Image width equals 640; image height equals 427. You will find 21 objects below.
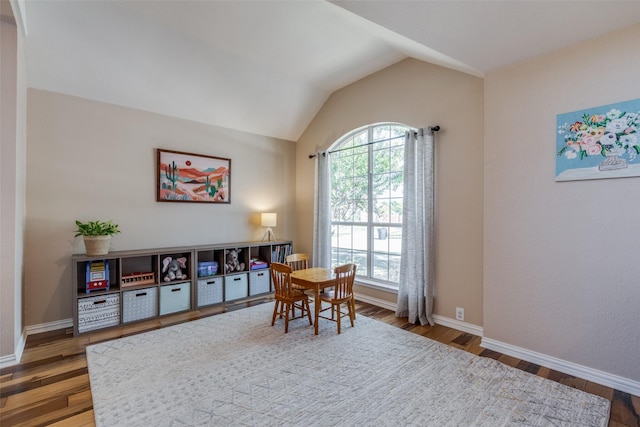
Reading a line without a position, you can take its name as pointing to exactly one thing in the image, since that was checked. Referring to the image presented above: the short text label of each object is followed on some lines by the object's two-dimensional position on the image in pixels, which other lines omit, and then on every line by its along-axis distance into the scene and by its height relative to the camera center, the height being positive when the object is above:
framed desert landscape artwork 3.90 +0.55
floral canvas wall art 2.08 +0.55
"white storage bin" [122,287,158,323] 3.34 -1.04
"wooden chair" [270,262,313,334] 3.10 -0.83
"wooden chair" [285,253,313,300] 3.56 -0.66
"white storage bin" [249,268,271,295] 4.39 -1.01
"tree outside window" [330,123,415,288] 3.92 +0.23
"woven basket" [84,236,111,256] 3.17 -0.31
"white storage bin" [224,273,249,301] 4.12 -1.02
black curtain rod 3.33 +1.03
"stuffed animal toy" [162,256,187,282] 3.71 -0.66
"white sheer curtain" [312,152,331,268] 4.62 +0.03
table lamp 4.62 -0.06
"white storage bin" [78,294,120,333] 3.08 -1.04
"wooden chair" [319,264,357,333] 3.09 -0.82
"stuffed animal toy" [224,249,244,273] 4.21 -0.67
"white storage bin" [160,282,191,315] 3.60 -1.03
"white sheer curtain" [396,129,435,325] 3.36 -0.19
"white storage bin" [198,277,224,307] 3.90 -1.02
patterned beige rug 1.85 -1.27
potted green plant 3.17 -0.22
